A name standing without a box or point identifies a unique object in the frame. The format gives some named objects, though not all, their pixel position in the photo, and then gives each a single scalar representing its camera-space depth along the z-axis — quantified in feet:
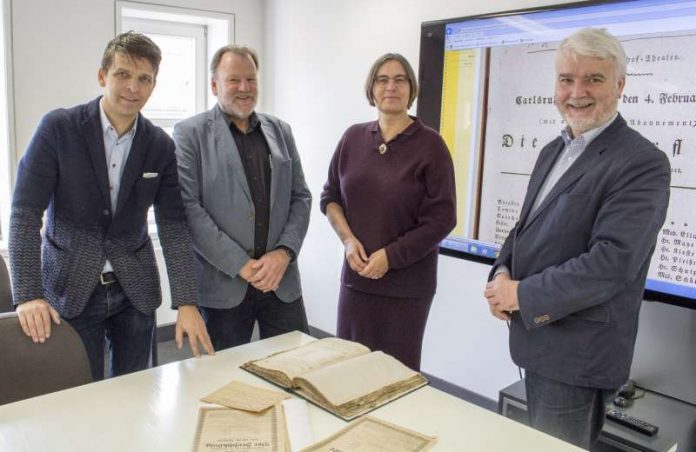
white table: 3.96
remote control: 6.46
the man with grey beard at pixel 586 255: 4.80
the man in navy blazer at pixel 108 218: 5.70
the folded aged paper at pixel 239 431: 3.88
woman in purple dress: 7.06
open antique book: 4.49
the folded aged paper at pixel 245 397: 4.41
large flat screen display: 7.05
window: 13.46
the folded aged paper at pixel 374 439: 3.88
